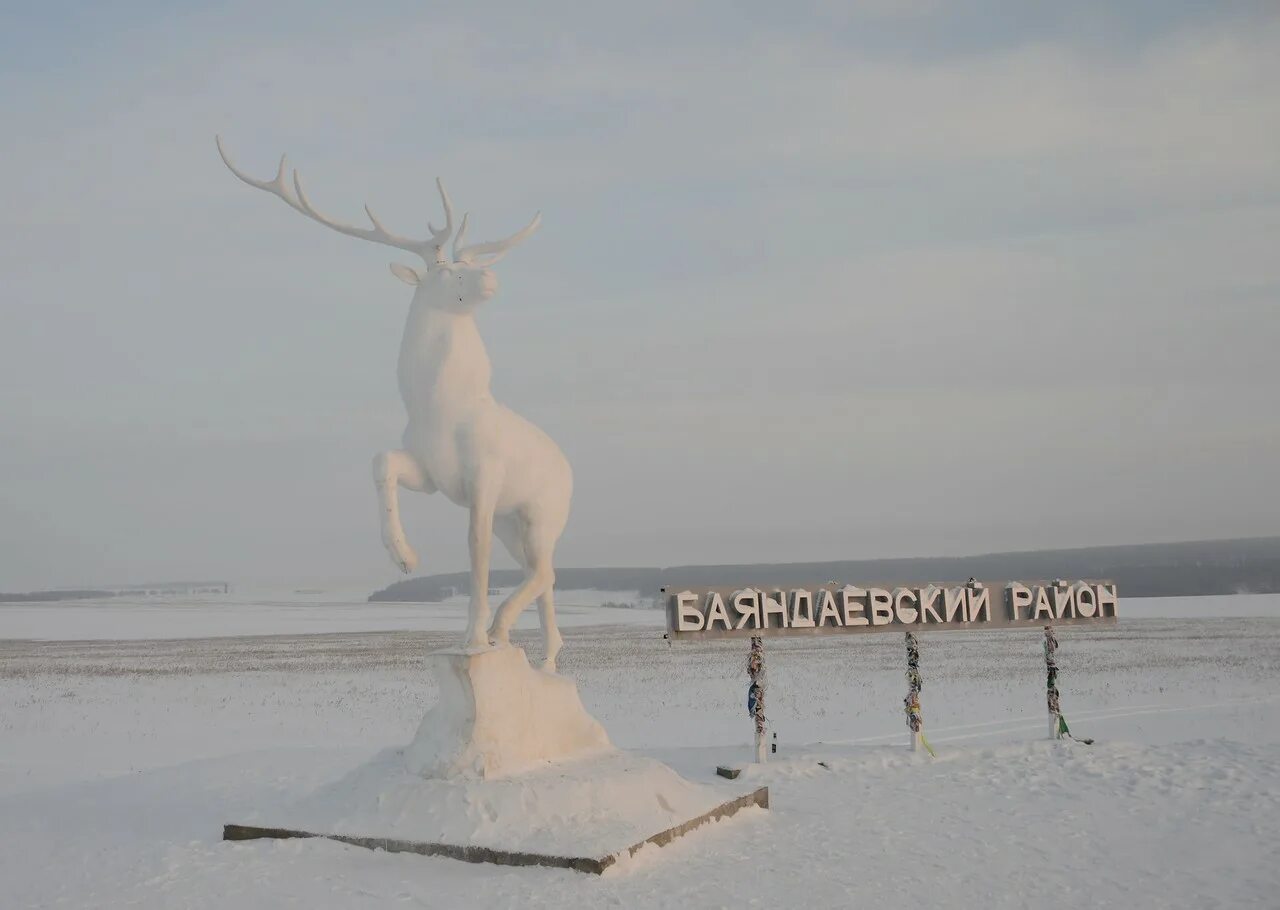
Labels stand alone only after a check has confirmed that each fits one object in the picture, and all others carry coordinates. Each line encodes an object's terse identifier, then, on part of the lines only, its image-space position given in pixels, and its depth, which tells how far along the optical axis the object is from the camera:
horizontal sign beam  12.02
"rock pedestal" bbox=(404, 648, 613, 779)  8.81
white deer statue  9.13
